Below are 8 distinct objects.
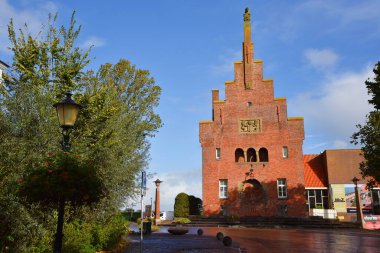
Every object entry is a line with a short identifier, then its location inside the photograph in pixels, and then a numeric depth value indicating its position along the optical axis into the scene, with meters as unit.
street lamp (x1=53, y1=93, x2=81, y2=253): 8.42
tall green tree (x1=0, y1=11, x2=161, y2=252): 9.78
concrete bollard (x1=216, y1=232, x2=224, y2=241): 18.50
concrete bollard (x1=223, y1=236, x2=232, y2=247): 15.49
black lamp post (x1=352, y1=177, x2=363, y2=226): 31.22
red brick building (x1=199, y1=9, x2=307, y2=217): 38.72
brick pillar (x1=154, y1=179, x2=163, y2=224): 37.28
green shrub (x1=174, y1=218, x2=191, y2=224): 35.34
